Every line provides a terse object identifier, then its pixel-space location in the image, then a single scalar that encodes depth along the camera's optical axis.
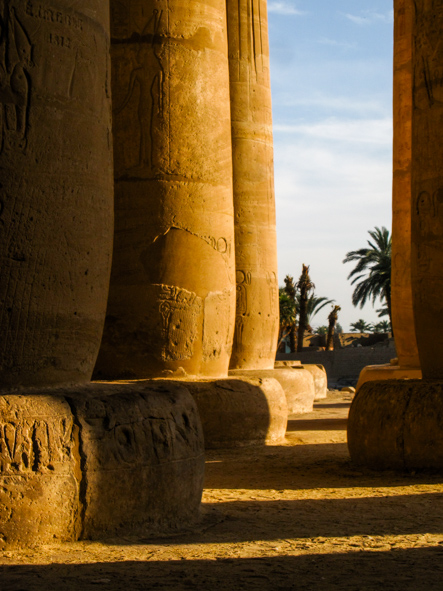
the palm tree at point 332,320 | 43.28
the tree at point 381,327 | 68.39
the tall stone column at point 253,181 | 12.54
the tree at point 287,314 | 43.78
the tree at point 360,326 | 72.89
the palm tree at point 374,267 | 44.47
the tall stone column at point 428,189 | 7.09
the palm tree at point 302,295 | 39.53
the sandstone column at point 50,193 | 4.12
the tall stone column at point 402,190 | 12.85
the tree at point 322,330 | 71.38
